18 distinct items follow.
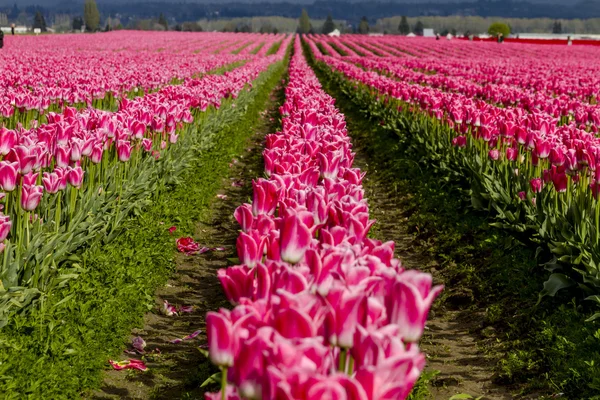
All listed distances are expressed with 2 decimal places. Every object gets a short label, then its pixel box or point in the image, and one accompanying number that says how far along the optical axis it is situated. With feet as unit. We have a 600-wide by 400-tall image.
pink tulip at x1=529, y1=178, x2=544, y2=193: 44.75
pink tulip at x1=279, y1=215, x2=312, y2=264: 20.13
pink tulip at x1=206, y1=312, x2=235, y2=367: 14.42
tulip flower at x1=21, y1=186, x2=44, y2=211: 31.30
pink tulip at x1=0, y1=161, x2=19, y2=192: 31.17
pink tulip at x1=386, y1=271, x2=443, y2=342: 15.19
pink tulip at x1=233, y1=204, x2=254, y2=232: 23.95
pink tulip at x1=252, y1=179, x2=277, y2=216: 26.21
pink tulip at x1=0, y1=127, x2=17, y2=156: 36.68
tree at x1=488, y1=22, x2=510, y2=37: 647.15
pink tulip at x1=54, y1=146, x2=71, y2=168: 36.99
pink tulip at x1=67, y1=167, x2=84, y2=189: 35.04
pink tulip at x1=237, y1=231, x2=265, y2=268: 20.79
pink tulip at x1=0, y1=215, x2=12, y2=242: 26.84
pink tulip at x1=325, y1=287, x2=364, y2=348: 15.15
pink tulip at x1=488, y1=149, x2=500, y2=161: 52.75
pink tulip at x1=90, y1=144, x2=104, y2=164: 40.09
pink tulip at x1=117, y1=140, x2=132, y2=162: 43.22
